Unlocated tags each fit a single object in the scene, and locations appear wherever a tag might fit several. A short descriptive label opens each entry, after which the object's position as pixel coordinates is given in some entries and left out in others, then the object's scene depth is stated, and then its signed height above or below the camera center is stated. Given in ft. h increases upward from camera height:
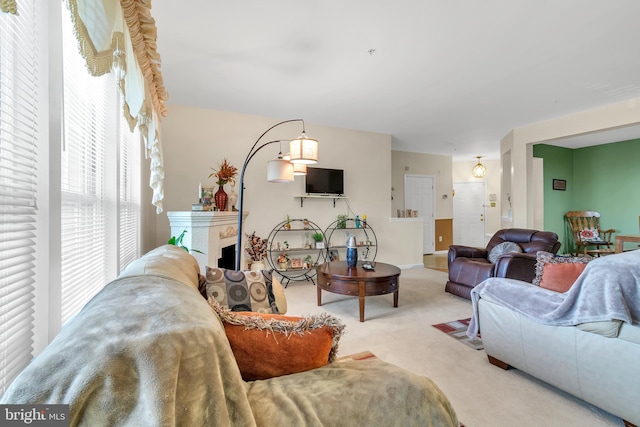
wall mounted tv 16.33 +1.76
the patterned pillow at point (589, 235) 19.67 -1.52
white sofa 5.02 -2.61
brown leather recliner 10.52 -1.98
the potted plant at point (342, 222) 17.12 -0.60
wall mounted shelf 16.25 +0.87
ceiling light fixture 24.16 +3.45
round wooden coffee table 10.29 -2.51
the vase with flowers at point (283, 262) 15.44 -2.67
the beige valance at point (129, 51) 3.11 +2.16
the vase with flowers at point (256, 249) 14.47 -1.89
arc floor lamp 10.25 +1.88
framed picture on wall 21.09 +2.08
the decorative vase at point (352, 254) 11.85 -1.71
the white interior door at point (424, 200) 24.38 +1.03
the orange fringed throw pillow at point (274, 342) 3.22 -1.47
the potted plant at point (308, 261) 15.94 -2.76
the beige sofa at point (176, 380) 1.75 -1.12
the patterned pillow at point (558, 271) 6.39 -1.32
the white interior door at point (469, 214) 27.40 -0.16
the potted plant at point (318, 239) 16.57 -1.57
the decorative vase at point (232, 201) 12.43 +0.47
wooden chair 19.43 -1.40
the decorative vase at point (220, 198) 11.80 +0.54
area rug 8.55 -3.83
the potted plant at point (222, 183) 11.59 +1.13
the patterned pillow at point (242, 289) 5.17 -1.46
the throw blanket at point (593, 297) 5.11 -1.65
